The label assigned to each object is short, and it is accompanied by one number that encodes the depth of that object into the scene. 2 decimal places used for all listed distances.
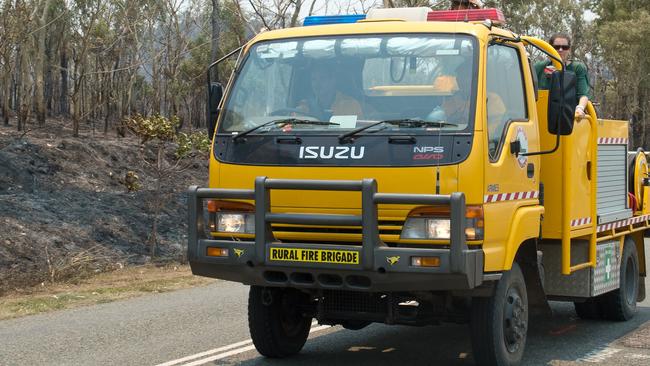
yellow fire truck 11.76
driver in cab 12.85
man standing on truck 15.35
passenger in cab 12.25
